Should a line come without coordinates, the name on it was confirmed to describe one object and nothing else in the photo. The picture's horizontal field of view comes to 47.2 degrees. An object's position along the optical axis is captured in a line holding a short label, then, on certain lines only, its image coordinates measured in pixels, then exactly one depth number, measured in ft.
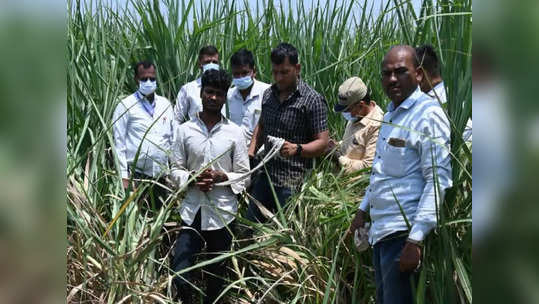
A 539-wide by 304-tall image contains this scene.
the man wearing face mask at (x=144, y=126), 11.90
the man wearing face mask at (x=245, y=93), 12.99
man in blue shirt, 6.83
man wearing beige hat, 10.91
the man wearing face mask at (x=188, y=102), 13.08
